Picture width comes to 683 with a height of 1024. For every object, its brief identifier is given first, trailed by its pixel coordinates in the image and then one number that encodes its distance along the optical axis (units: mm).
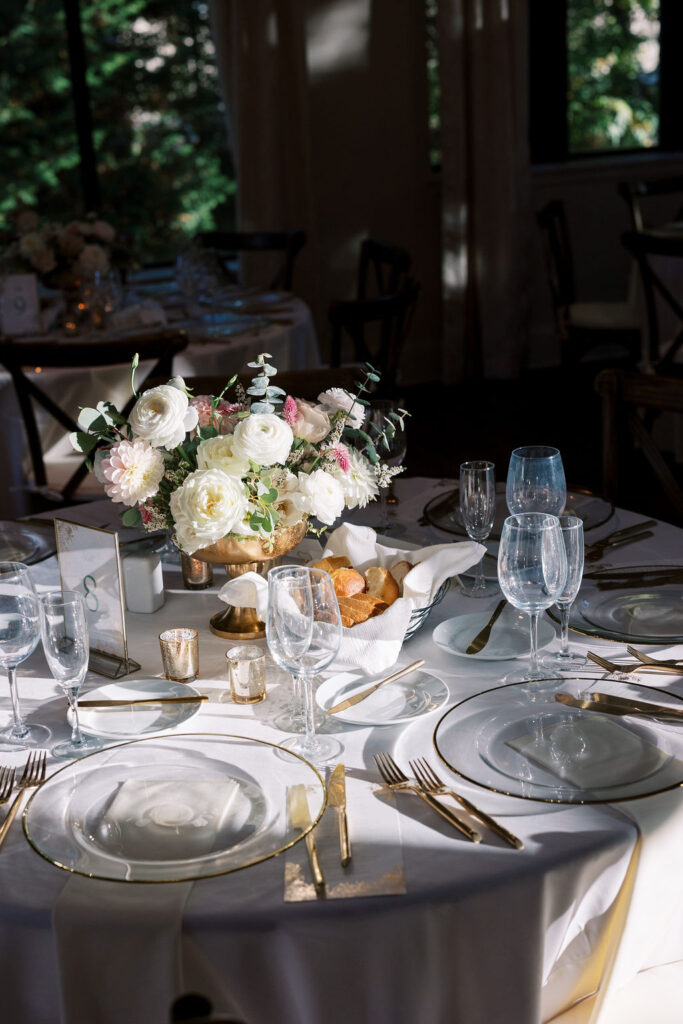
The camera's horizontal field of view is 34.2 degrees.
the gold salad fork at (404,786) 1032
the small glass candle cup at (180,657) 1366
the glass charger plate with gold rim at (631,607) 1452
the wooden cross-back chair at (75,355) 2680
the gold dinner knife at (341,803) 1000
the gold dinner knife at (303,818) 970
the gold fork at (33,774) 1115
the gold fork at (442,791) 1019
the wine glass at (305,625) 1140
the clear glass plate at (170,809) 1004
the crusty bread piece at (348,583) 1406
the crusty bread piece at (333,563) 1493
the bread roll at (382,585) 1428
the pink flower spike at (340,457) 1467
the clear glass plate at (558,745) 1095
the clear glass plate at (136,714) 1245
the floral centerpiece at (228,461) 1364
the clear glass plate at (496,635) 1398
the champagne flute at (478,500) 1579
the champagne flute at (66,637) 1164
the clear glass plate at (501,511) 1845
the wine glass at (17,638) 1230
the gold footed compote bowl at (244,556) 1463
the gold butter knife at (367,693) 1254
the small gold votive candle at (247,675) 1300
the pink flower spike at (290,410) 1438
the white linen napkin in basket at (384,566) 1298
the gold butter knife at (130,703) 1290
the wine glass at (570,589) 1285
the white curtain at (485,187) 5641
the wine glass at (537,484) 1611
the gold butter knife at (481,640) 1401
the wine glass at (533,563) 1254
